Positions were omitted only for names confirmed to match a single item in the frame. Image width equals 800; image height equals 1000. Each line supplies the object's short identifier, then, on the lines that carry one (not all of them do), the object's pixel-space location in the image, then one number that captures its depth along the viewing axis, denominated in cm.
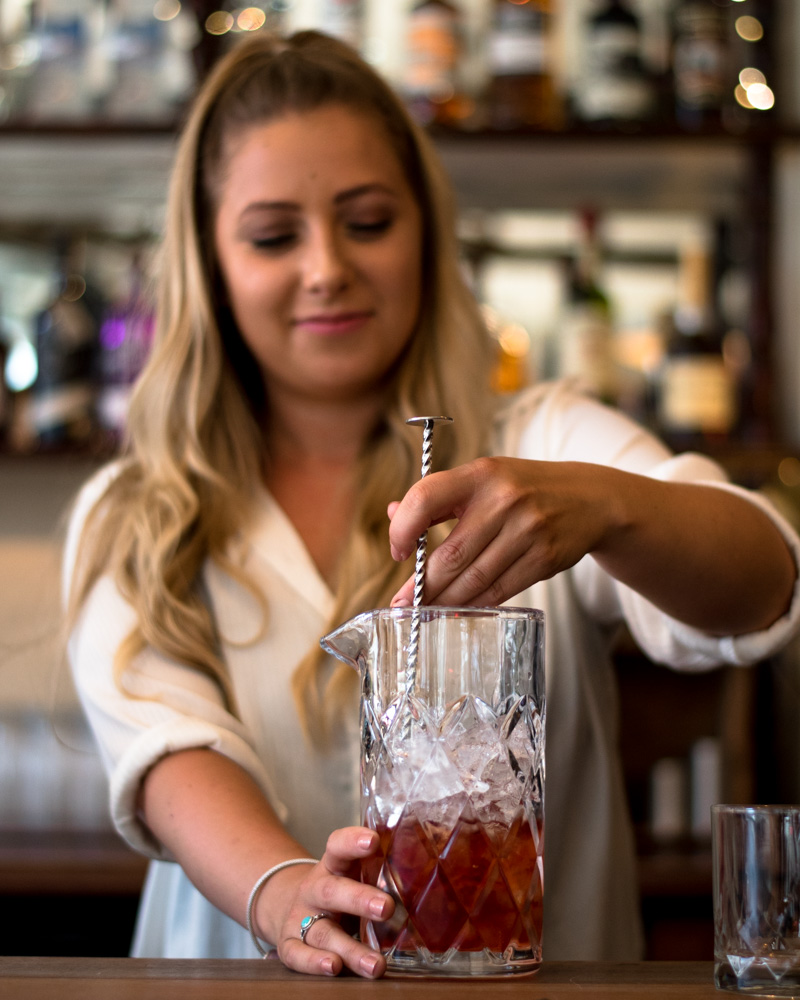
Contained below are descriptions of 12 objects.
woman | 99
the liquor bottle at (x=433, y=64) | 204
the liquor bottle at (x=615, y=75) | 203
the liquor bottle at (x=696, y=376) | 201
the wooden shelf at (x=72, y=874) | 178
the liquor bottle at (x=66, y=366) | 209
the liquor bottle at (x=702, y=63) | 203
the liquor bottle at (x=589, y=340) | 206
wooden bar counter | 61
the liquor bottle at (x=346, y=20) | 207
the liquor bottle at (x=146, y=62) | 210
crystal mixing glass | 65
